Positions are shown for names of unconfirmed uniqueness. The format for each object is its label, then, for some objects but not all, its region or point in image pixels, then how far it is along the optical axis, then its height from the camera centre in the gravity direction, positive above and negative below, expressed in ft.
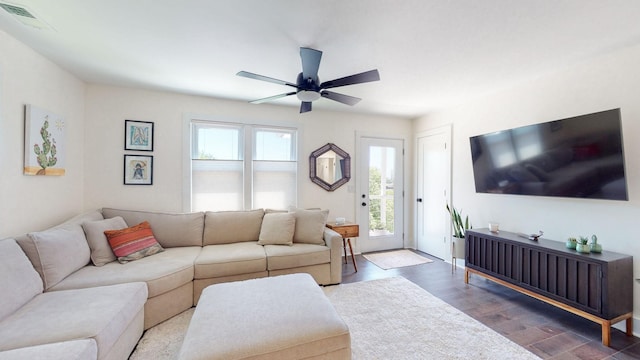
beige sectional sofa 4.79 -2.70
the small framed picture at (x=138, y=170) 10.82 +0.46
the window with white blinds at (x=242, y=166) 11.98 +0.71
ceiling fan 6.68 +2.92
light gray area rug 6.30 -4.31
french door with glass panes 14.79 -0.78
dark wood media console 6.73 -2.90
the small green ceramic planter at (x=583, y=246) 7.31 -1.89
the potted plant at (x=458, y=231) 11.50 -2.40
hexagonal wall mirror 13.69 +0.80
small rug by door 12.79 -4.21
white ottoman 4.39 -2.85
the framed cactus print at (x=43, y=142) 7.55 +1.22
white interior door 13.41 -0.58
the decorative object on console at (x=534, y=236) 8.88 -1.96
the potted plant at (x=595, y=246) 7.26 -1.87
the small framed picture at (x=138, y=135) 10.81 +1.97
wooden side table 11.98 -2.34
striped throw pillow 8.22 -2.16
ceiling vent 5.69 +3.94
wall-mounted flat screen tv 7.08 +0.79
